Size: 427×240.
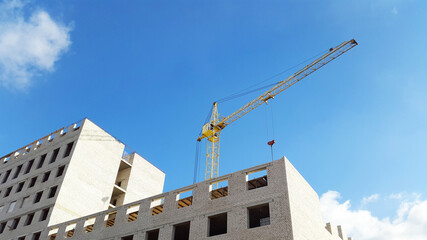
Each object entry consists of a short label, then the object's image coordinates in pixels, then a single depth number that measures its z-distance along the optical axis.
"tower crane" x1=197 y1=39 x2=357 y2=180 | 54.97
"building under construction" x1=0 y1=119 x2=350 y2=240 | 24.98
